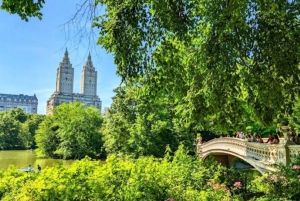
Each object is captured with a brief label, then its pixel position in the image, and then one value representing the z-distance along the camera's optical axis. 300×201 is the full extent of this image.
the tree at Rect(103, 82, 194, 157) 30.50
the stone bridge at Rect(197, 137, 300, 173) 11.10
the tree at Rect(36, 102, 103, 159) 45.78
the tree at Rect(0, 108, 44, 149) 73.28
